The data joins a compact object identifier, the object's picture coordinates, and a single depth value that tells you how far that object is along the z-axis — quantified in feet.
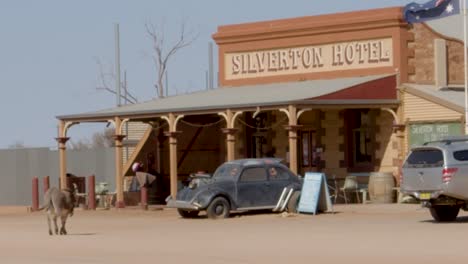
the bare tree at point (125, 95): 268.86
